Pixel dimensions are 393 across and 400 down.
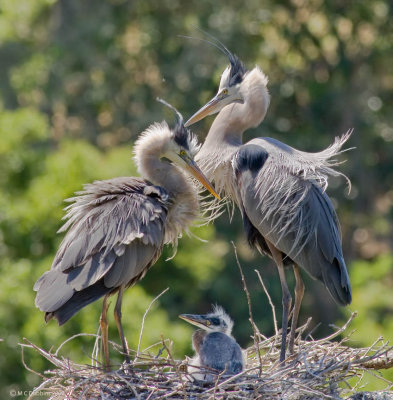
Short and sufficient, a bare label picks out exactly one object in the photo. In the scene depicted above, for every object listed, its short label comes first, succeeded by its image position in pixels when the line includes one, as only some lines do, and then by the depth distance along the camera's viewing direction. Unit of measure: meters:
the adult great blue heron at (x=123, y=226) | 13.07
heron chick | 13.21
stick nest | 12.41
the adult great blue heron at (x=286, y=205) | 14.28
